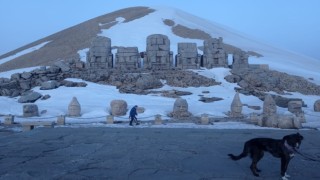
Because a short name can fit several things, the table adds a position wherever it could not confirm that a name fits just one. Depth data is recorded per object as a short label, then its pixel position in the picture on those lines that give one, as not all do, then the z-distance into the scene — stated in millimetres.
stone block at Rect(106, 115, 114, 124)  17562
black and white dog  6883
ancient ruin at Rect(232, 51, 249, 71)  29030
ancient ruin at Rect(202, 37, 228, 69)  28734
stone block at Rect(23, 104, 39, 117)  19406
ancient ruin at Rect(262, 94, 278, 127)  18309
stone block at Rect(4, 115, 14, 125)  17625
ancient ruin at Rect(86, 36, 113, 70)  27562
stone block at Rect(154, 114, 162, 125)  17391
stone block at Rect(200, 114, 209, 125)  17438
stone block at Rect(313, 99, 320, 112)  20653
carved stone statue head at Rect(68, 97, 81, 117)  19281
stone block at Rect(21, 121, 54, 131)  16219
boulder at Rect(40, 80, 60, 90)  24531
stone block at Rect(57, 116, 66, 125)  17312
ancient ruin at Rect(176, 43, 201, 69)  27875
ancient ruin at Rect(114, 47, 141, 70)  27403
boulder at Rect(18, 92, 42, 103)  22297
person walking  17116
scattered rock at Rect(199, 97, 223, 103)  22466
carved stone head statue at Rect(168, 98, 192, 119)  19266
